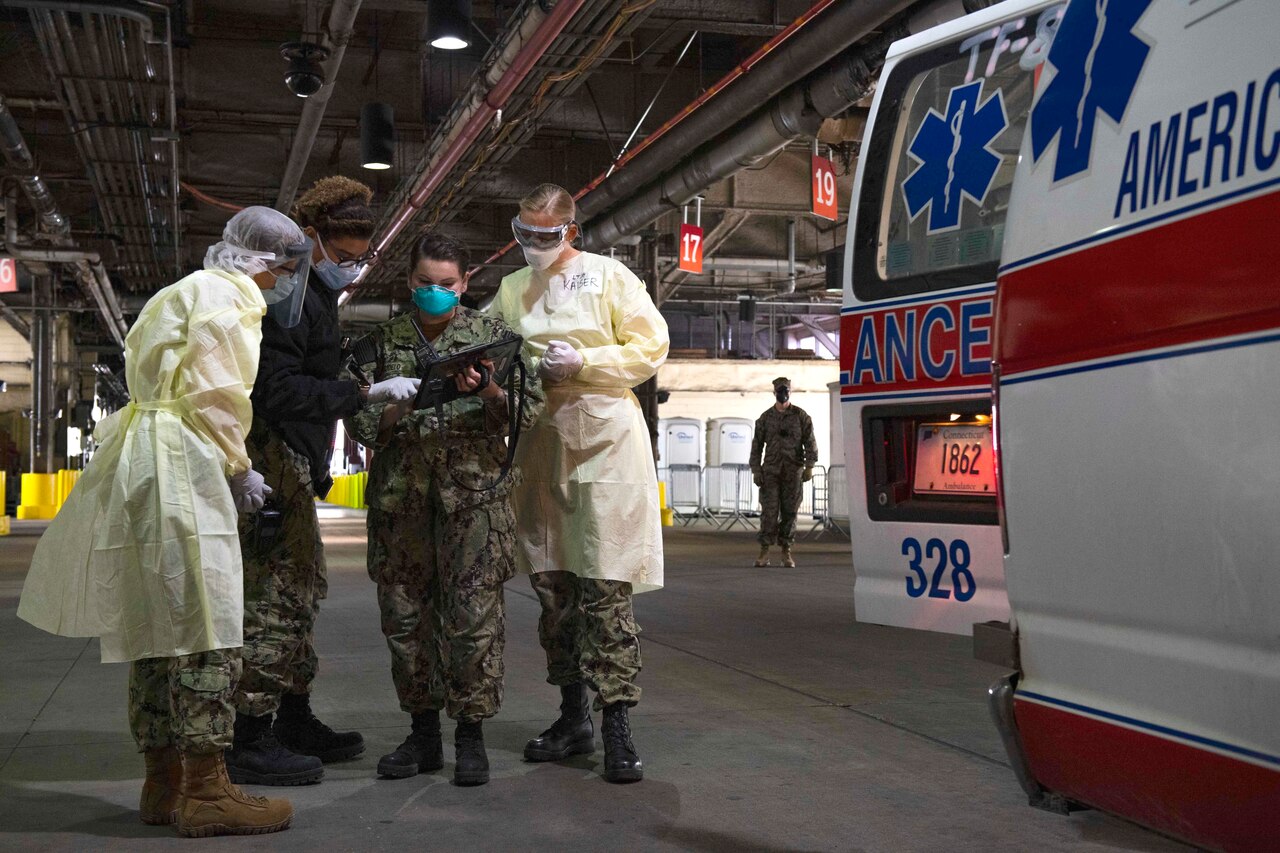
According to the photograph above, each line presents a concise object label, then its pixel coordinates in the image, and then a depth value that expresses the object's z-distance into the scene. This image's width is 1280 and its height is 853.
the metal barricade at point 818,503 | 20.47
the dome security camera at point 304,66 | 10.45
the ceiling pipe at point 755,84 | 9.24
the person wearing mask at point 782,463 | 13.10
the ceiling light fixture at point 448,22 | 9.42
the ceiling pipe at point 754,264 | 23.47
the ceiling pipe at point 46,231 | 13.89
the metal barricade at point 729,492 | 24.30
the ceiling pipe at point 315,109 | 9.80
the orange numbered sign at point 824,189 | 13.38
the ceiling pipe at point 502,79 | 9.27
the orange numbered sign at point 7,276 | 19.14
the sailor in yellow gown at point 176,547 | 3.37
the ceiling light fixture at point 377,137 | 13.01
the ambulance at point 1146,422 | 1.57
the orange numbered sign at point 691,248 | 17.28
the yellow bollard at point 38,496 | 24.92
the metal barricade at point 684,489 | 24.95
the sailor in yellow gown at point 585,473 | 4.11
